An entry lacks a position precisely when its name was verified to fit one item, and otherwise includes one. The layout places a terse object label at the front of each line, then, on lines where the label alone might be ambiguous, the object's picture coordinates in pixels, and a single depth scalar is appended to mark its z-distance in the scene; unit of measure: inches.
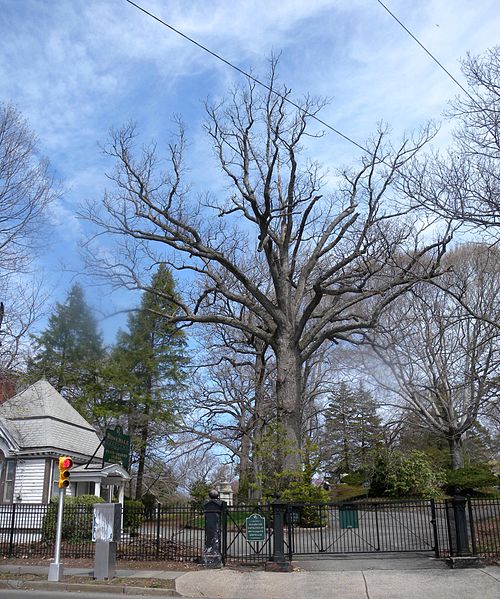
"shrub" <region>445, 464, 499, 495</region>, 1364.4
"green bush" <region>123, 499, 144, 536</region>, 681.0
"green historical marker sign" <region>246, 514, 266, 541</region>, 589.0
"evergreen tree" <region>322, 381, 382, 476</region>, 1670.8
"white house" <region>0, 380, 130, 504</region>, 954.1
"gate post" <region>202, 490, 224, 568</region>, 580.1
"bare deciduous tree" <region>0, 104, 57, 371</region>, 824.9
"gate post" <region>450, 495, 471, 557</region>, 521.7
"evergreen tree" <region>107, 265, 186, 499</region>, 1472.7
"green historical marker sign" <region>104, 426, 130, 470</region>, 730.8
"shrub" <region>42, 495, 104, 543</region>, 748.0
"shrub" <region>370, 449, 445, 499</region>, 1307.8
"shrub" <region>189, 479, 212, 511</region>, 1336.4
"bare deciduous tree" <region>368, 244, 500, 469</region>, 1143.6
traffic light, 570.3
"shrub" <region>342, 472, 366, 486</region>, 1744.1
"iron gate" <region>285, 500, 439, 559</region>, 613.0
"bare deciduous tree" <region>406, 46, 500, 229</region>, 608.1
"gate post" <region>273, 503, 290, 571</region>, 555.2
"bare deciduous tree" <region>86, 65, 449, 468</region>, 961.8
